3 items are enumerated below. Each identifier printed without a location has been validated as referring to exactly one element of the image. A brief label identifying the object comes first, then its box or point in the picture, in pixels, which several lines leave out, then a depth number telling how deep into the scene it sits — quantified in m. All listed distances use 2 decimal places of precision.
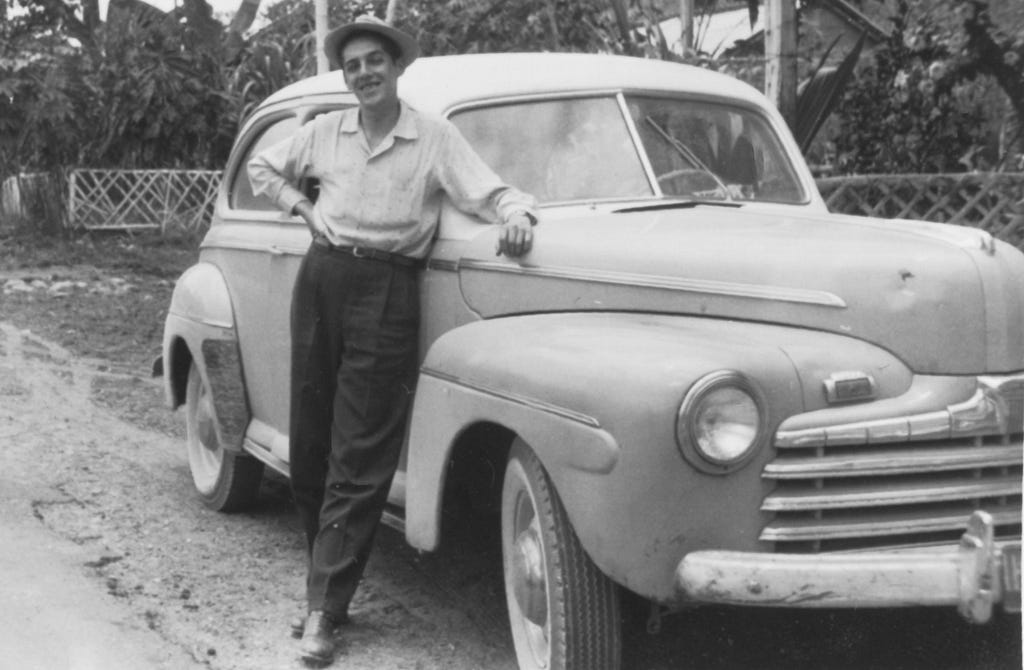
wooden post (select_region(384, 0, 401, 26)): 10.94
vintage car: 3.29
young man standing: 4.41
